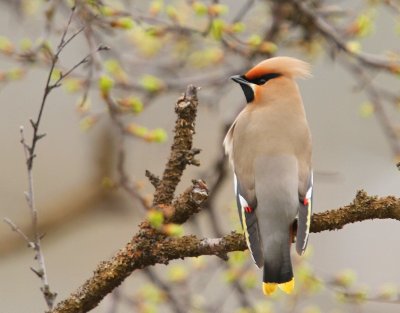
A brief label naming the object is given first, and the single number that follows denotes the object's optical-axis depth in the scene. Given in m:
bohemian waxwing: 6.31
